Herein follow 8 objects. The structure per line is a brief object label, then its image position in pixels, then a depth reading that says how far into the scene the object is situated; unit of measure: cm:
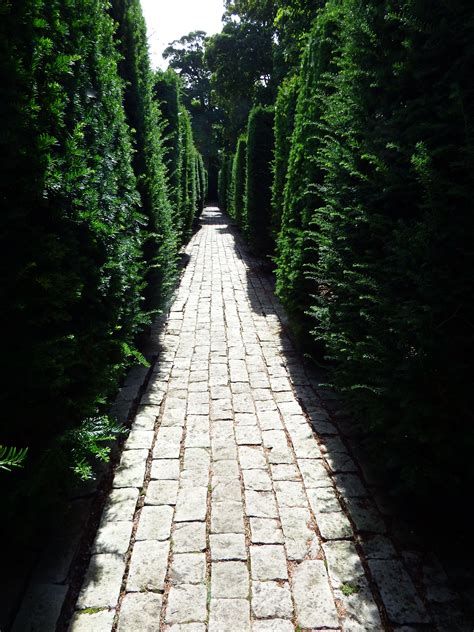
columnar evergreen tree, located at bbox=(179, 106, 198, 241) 1240
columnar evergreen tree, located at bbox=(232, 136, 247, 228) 1598
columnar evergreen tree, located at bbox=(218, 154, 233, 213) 2639
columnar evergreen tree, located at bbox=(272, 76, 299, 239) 762
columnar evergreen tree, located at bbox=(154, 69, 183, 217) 930
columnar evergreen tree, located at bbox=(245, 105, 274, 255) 1090
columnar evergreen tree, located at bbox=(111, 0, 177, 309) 488
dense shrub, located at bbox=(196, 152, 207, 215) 2336
